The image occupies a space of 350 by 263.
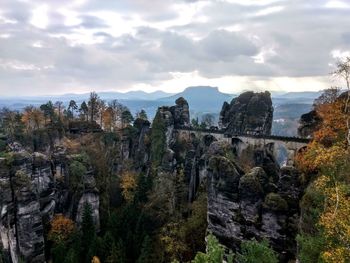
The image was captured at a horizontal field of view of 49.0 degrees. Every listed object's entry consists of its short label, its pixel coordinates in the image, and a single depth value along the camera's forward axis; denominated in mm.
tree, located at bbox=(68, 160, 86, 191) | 68438
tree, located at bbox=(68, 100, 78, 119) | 105812
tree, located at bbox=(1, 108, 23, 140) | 81625
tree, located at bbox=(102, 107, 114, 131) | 91625
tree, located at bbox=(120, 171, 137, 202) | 71000
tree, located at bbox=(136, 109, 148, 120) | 100000
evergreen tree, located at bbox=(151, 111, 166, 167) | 80938
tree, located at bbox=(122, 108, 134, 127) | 93438
